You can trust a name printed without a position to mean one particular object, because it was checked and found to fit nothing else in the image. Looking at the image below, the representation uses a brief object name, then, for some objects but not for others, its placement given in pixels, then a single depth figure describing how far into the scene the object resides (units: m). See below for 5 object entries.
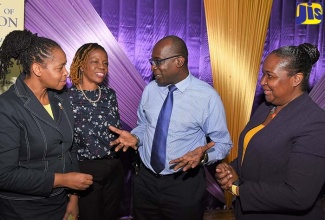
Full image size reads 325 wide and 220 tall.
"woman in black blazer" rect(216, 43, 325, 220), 1.44
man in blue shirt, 2.29
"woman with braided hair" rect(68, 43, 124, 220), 2.40
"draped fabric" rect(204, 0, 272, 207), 3.55
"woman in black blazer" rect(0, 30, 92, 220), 1.60
